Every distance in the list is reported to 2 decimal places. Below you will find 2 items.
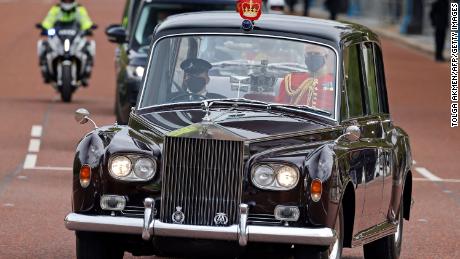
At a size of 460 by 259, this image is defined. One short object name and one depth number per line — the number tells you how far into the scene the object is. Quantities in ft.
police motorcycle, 167.53
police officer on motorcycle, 170.19
